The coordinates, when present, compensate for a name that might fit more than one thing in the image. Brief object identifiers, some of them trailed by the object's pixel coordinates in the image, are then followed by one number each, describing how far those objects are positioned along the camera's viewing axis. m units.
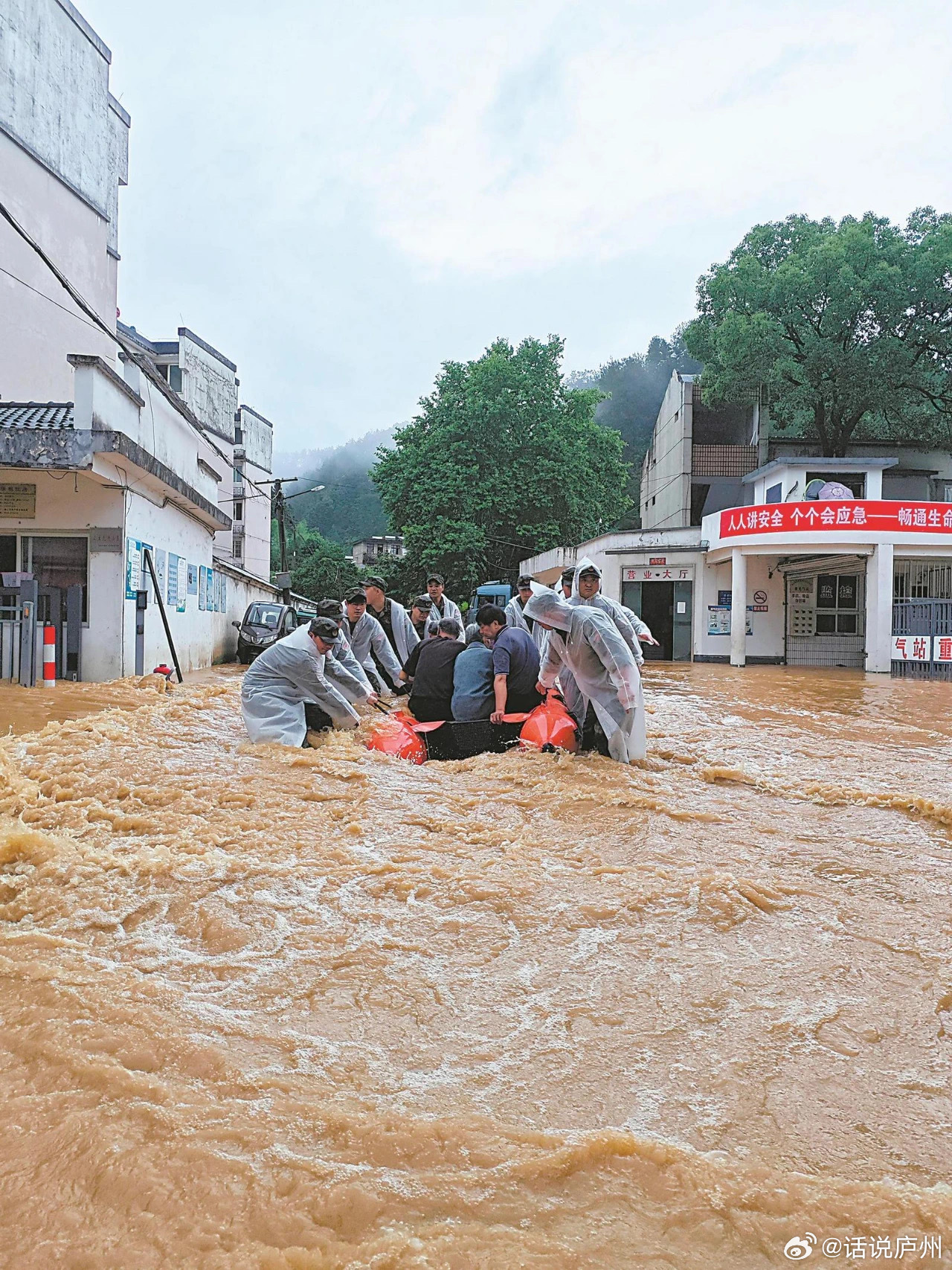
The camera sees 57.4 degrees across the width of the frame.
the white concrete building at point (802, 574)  20.06
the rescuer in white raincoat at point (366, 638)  9.41
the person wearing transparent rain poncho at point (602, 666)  6.59
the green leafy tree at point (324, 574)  46.06
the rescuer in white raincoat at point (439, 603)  10.79
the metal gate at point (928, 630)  18.30
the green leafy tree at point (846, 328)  26.38
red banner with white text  20.03
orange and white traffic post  10.91
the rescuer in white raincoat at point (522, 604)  9.30
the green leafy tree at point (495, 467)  30.44
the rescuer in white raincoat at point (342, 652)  8.27
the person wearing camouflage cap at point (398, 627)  10.43
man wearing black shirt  7.61
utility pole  23.80
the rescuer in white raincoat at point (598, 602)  7.62
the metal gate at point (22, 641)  10.63
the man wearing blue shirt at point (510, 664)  7.11
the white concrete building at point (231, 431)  31.78
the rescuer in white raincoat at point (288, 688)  7.09
